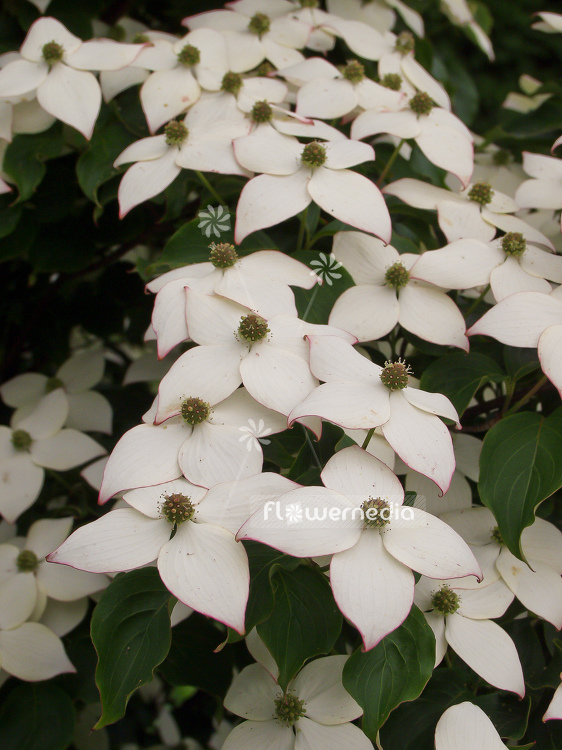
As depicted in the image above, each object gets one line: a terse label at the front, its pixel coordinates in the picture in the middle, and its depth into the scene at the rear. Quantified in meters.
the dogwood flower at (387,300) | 0.69
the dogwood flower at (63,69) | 0.80
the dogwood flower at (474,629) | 0.59
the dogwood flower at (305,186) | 0.70
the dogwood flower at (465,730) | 0.55
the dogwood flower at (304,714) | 0.57
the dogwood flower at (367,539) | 0.49
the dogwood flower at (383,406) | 0.55
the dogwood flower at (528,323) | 0.60
